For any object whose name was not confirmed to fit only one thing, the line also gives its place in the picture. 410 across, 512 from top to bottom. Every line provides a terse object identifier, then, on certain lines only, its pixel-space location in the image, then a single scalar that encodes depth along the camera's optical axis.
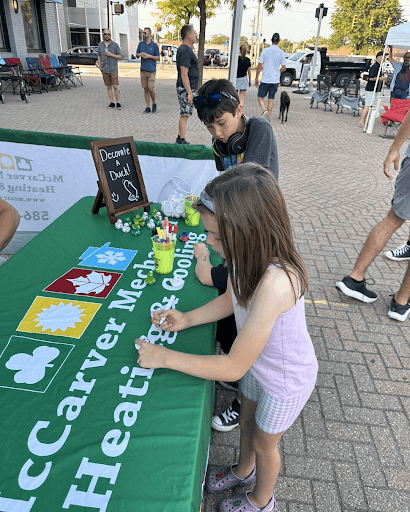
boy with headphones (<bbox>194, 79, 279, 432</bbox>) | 2.13
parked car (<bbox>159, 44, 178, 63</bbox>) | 41.79
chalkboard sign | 2.60
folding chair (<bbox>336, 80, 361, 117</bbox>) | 12.66
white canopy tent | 7.98
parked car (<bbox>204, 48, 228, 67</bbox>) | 34.78
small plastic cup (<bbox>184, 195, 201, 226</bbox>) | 2.64
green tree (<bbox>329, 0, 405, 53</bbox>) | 40.59
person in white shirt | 9.84
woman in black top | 11.14
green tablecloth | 1.04
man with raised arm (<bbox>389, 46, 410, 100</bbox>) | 9.41
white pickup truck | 20.92
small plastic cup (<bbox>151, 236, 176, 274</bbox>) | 1.97
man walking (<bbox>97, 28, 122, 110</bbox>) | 10.38
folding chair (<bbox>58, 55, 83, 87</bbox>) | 16.63
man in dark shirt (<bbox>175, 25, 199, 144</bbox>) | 7.01
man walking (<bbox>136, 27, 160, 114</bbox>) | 10.05
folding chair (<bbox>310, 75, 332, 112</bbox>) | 13.69
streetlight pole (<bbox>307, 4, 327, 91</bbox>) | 16.48
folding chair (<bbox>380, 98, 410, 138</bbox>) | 9.38
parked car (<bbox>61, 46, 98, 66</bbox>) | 27.87
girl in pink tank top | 1.19
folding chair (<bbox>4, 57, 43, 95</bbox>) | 13.67
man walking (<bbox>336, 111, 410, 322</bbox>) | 3.10
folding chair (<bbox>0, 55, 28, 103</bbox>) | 12.66
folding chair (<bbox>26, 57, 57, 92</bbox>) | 14.72
